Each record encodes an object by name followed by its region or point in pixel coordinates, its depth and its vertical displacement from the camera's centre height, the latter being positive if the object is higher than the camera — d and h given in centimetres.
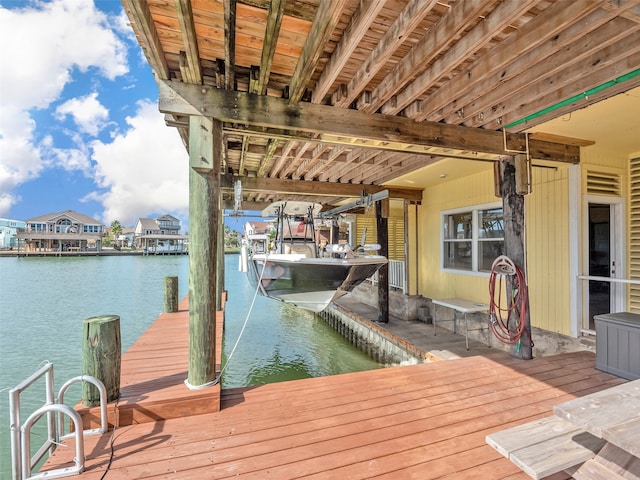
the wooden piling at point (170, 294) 662 -112
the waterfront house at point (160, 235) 5523 +104
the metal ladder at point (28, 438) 179 -116
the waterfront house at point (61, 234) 4488 +118
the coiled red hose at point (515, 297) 386 -73
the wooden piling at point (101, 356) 248 -91
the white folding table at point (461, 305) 557 -123
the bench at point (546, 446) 174 -123
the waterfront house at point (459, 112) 207 +129
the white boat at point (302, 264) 446 -36
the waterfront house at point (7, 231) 6665 +256
